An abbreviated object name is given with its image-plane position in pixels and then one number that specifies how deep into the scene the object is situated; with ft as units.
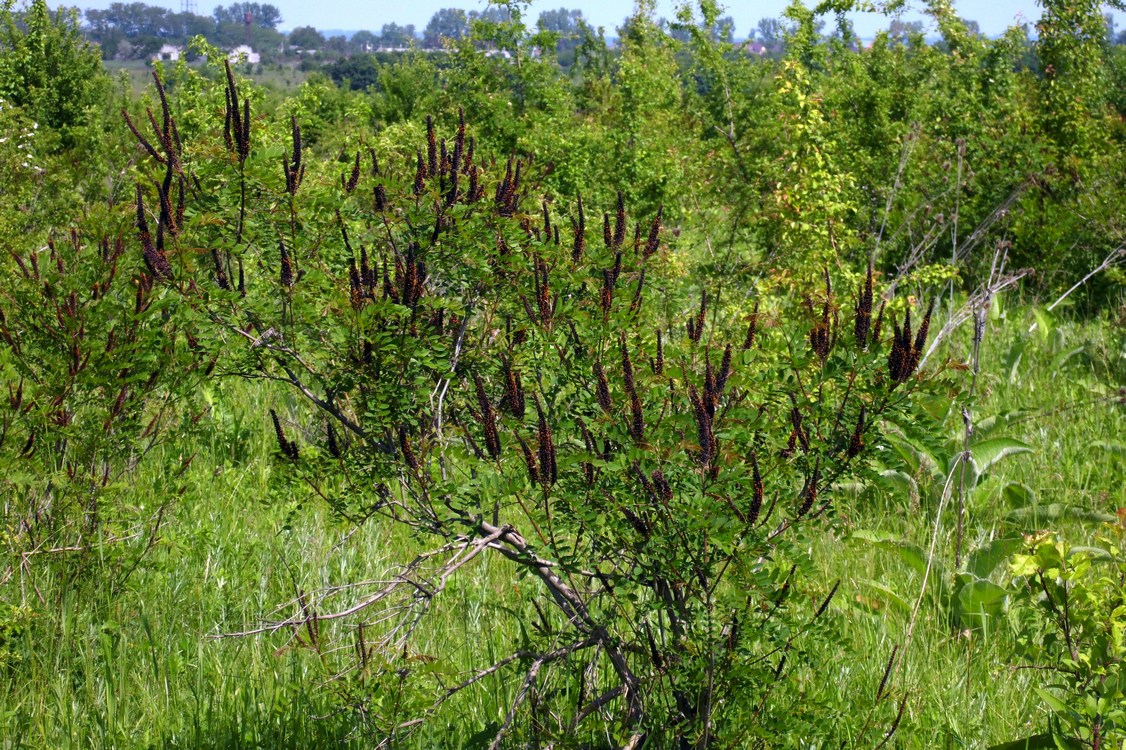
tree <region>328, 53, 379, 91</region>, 309.88
